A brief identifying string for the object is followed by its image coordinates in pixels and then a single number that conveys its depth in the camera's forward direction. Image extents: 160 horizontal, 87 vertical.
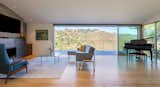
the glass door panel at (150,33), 5.45
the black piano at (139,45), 4.73
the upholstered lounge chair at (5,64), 2.64
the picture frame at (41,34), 6.24
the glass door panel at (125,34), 6.38
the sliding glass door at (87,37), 6.45
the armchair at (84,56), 3.68
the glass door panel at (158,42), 5.22
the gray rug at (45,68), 2.95
